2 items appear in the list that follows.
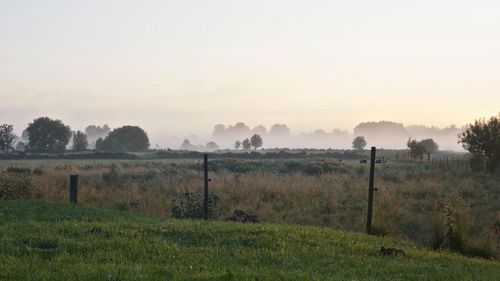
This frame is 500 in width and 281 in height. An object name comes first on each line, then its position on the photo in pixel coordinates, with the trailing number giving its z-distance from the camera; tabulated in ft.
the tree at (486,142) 154.61
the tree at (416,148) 275.51
